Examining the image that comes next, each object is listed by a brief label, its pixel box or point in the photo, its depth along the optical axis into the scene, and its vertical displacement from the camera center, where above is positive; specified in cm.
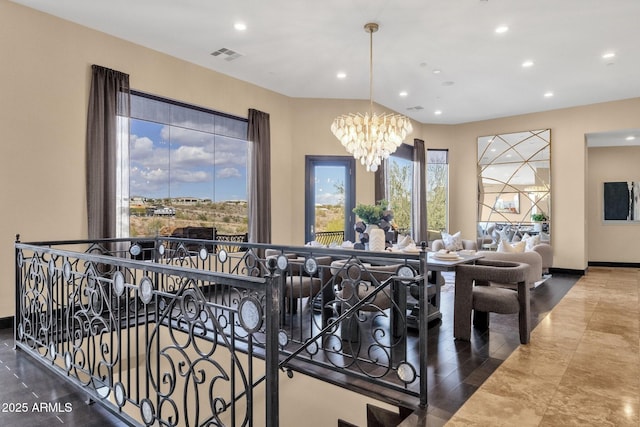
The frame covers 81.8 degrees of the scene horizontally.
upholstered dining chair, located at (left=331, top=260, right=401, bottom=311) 343 -69
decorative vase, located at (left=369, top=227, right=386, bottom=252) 422 -29
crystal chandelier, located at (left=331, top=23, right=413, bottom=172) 482 +106
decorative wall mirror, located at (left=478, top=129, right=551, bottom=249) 866 +67
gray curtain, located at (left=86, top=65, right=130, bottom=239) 469 +85
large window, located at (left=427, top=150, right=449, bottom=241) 993 +67
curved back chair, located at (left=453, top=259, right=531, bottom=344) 366 -85
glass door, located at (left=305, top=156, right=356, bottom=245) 764 +34
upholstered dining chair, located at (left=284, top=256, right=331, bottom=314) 436 -84
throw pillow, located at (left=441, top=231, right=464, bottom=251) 743 -60
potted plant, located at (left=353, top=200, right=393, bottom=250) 433 -5
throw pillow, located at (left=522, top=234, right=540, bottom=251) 709 -57
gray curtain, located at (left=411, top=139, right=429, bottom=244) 924 +38
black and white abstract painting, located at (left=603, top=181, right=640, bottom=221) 931 +29
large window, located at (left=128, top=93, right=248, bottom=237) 545 +79
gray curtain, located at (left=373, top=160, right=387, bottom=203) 809 +65
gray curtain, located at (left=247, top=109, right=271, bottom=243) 665 +61
